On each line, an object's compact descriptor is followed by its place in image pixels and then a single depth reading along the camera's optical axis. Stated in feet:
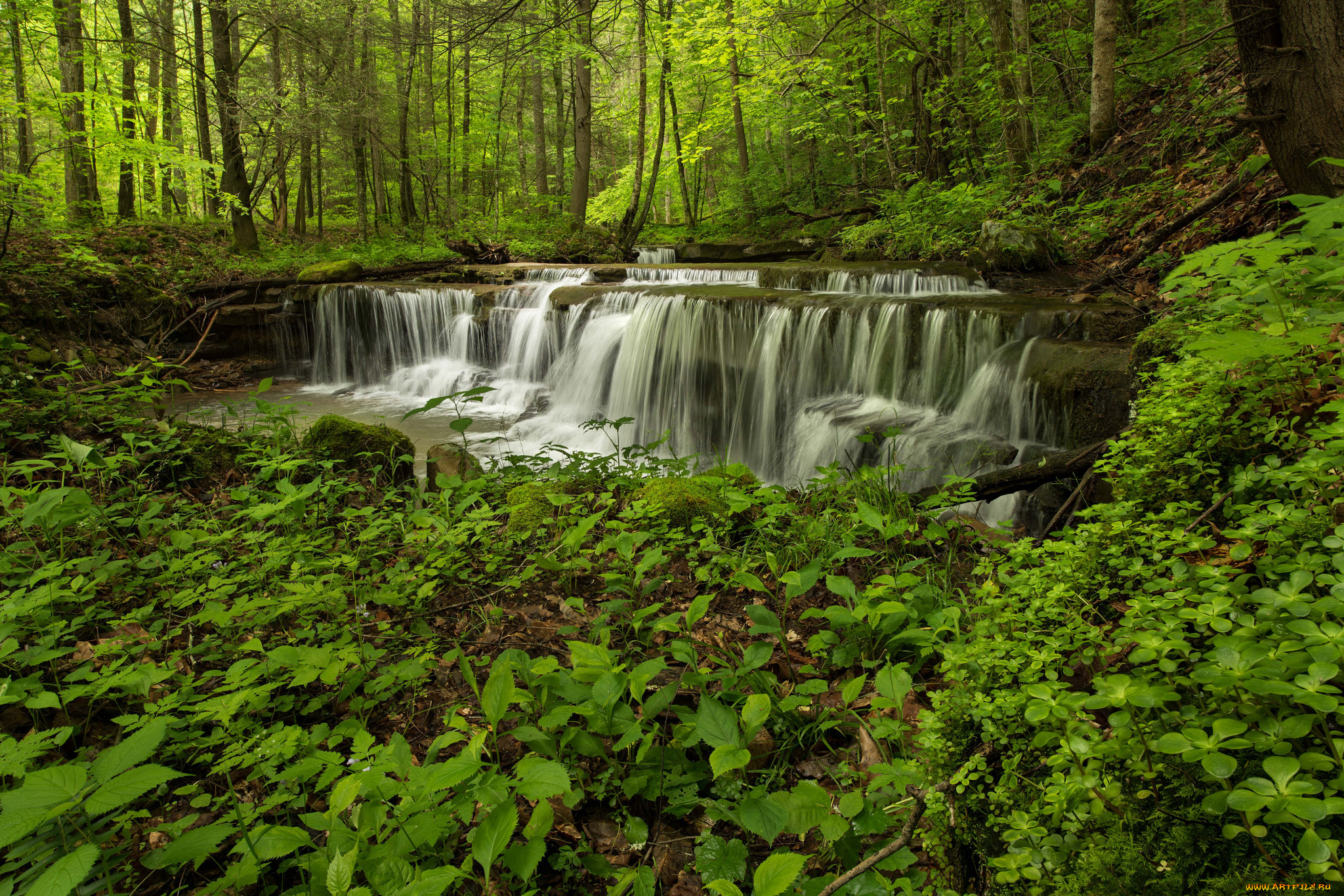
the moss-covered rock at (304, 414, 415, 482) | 16.92
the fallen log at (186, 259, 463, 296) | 39.96
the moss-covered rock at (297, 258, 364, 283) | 44.45
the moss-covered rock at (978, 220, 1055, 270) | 26.23
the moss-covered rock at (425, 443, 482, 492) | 15.75
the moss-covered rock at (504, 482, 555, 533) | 12.03
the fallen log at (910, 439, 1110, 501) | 11.46
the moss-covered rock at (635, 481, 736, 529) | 11.69
